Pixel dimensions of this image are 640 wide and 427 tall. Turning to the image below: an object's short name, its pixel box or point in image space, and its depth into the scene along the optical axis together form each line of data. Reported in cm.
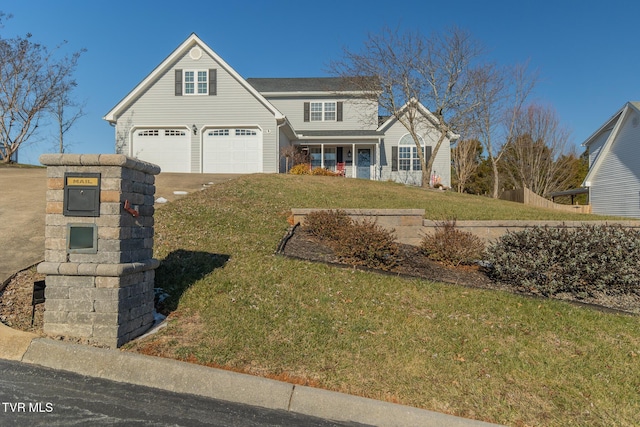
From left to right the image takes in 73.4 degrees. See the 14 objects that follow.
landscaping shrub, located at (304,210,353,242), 820
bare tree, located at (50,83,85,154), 3100
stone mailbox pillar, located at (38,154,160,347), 412
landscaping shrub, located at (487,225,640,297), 653
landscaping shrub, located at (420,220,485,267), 753
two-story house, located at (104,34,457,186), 2059
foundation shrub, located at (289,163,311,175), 1920
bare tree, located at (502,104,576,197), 3344
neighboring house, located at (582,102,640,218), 2139
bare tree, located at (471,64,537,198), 2338
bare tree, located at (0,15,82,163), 2558
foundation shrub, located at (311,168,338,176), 1928
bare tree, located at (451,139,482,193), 3456
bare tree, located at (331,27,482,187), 2217
